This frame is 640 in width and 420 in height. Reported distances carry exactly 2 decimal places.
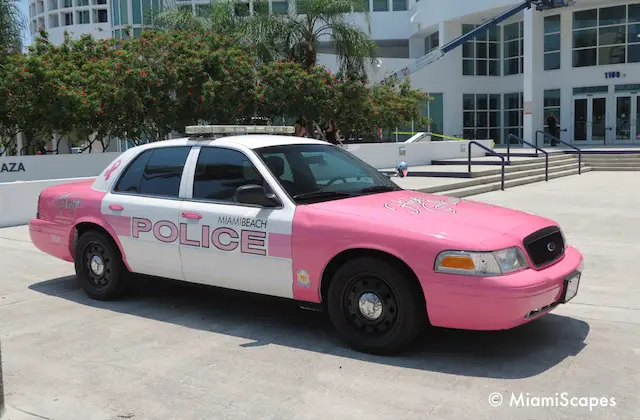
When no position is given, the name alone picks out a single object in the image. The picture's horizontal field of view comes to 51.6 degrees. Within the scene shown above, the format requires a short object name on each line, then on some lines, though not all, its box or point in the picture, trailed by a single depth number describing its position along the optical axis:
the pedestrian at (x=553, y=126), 32.50
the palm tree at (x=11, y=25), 21.05
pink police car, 4.52
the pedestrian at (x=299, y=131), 16.18
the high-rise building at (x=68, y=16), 66.44
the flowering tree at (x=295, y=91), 19.86
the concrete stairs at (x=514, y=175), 16.27
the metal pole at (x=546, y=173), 20.51
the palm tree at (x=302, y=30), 23.52
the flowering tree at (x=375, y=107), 21.83
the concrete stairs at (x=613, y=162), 24.83
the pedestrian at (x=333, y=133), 22.88
